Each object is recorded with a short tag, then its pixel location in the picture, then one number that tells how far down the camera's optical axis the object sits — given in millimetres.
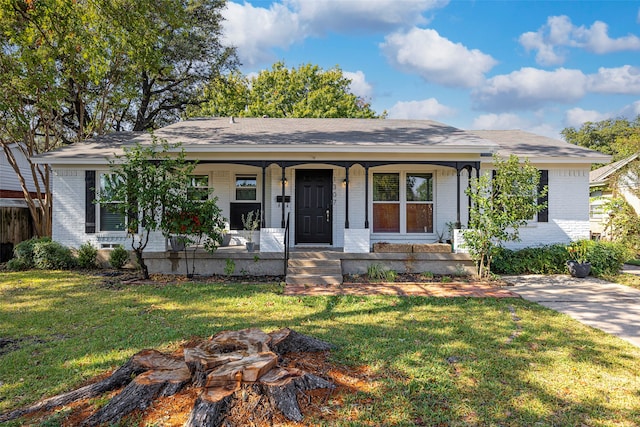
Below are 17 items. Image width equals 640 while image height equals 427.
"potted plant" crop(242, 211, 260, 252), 9027
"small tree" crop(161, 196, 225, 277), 7988
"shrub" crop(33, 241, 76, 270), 9516
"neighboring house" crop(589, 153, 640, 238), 12227
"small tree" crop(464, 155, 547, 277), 7809
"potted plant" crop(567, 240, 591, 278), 8651
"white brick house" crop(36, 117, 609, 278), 9578
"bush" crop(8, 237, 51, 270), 9625
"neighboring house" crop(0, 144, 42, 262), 11492
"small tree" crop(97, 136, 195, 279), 7715
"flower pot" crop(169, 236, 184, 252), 8805
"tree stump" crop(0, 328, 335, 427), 2693
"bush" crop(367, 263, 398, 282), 8266
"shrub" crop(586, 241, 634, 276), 8867
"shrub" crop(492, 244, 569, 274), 9180
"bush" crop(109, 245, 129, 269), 9461
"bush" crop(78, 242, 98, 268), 9523
